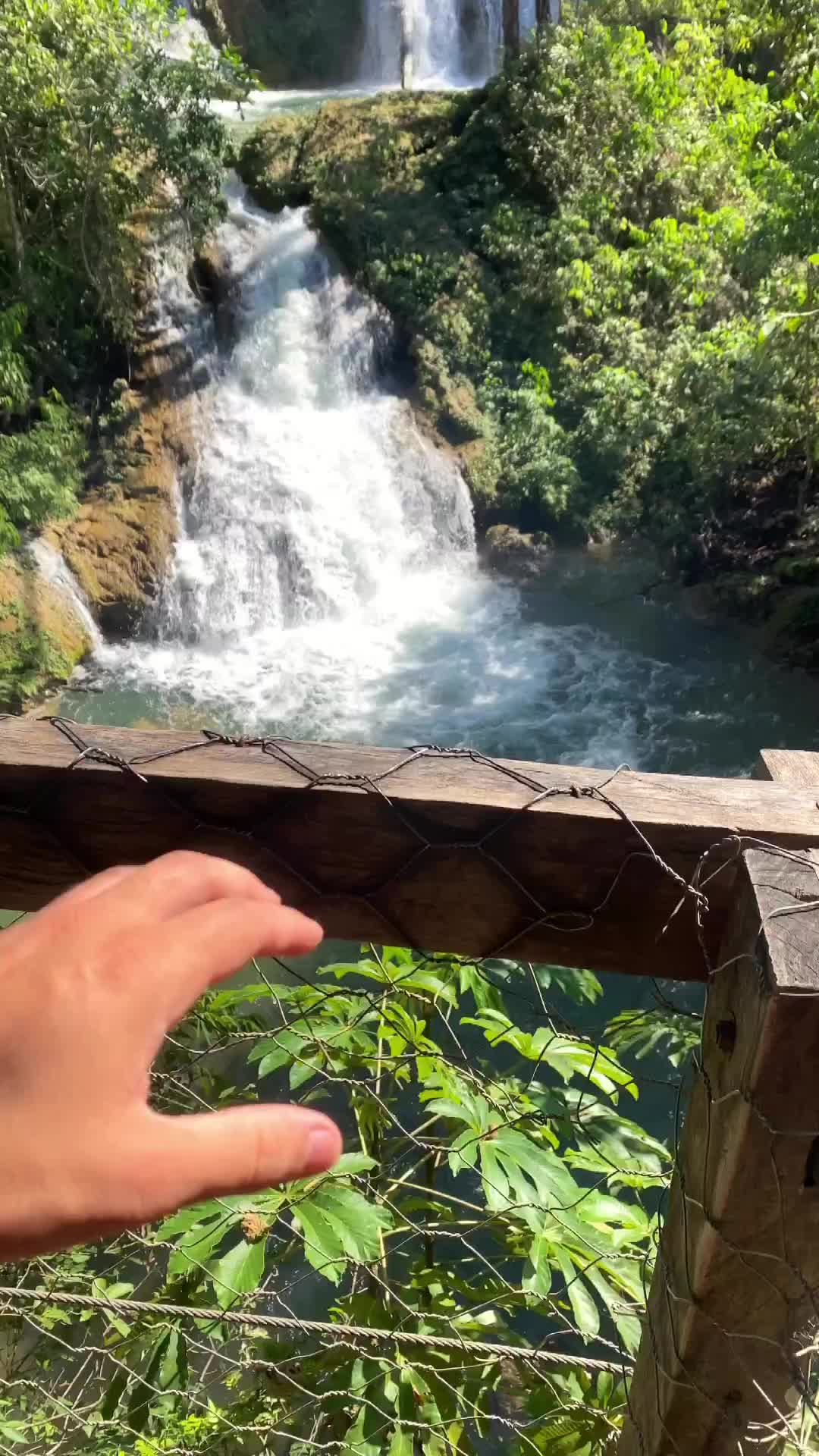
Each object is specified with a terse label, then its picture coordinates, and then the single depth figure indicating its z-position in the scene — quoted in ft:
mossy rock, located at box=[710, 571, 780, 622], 27.73
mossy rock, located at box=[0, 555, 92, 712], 24.06
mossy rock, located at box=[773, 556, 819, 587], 26.99
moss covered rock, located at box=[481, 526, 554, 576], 32.24
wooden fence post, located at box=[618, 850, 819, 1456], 2.11
